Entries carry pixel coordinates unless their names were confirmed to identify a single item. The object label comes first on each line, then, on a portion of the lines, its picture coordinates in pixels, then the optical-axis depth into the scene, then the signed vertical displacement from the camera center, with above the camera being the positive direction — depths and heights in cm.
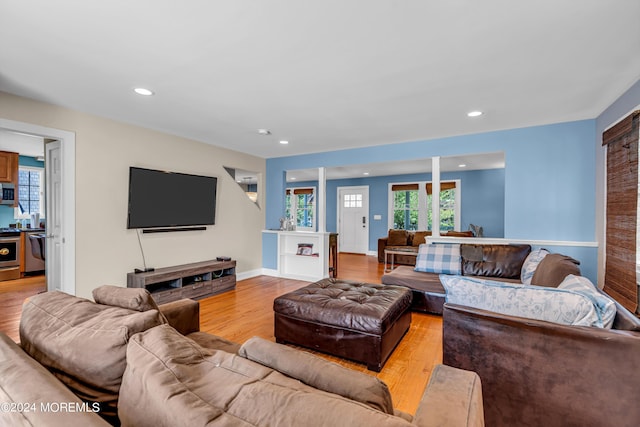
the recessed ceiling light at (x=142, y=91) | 265 +109
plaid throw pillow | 374 -63
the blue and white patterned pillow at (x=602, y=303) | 139 -44
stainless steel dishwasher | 517 -95
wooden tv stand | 361 -99
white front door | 861 -25
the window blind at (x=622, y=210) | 236 +3
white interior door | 326 -7
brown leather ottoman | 225 -91
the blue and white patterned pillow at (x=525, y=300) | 143 -47
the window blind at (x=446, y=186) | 750 +66
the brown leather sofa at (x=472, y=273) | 342 -74
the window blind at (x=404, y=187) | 786 +66
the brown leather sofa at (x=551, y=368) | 126 -74
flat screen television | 370 +14
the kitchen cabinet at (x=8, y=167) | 529 +76
